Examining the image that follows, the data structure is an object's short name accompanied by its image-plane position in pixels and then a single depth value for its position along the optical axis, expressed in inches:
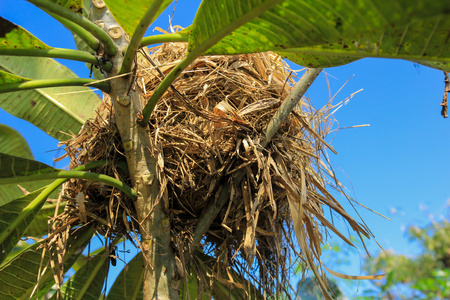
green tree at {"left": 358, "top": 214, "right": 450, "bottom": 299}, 269.1
